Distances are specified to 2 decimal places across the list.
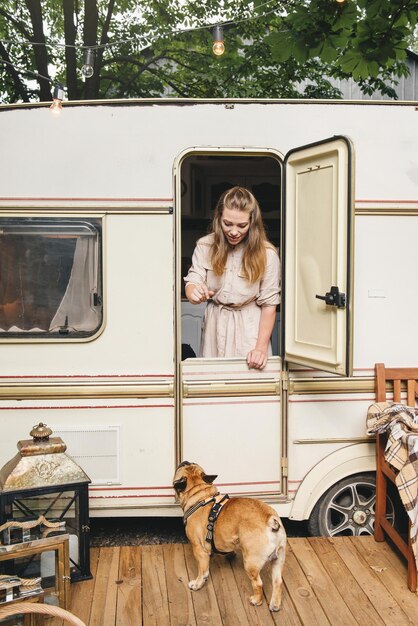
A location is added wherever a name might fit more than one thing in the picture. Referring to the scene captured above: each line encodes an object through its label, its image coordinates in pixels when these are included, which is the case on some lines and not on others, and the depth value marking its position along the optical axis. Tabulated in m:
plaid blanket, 3.60
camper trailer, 4.15
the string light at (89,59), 4.05
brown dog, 3.38
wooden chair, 4.12
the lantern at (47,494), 3.52
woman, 4.29
